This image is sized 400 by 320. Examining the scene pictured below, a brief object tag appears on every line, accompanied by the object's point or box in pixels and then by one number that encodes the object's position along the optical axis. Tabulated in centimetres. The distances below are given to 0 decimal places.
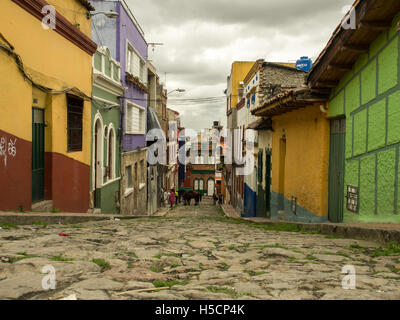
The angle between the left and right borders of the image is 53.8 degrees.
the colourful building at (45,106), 700
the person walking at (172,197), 2961
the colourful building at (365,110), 573
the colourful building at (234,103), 2684
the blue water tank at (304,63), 1662
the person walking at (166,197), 3180
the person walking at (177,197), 3522
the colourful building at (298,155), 898
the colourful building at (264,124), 1513
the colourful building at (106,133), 1232
